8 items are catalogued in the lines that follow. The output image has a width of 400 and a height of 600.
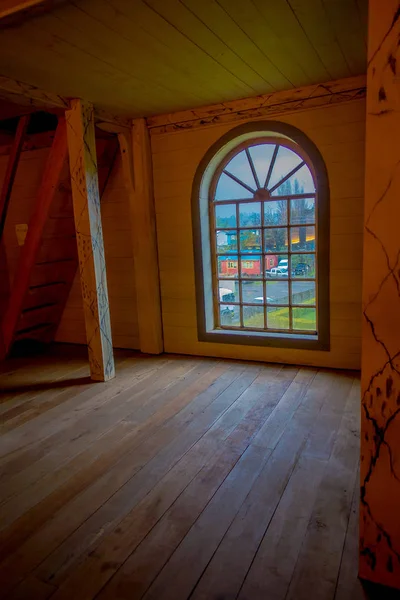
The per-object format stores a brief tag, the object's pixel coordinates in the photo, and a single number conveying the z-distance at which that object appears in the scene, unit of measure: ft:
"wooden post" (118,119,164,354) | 13.11
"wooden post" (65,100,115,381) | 10.91
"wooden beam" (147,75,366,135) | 10.50
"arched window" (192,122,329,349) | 11.71
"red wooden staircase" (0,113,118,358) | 12.28
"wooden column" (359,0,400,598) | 3.98
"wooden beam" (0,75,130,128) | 9.30
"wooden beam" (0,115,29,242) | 12.75
